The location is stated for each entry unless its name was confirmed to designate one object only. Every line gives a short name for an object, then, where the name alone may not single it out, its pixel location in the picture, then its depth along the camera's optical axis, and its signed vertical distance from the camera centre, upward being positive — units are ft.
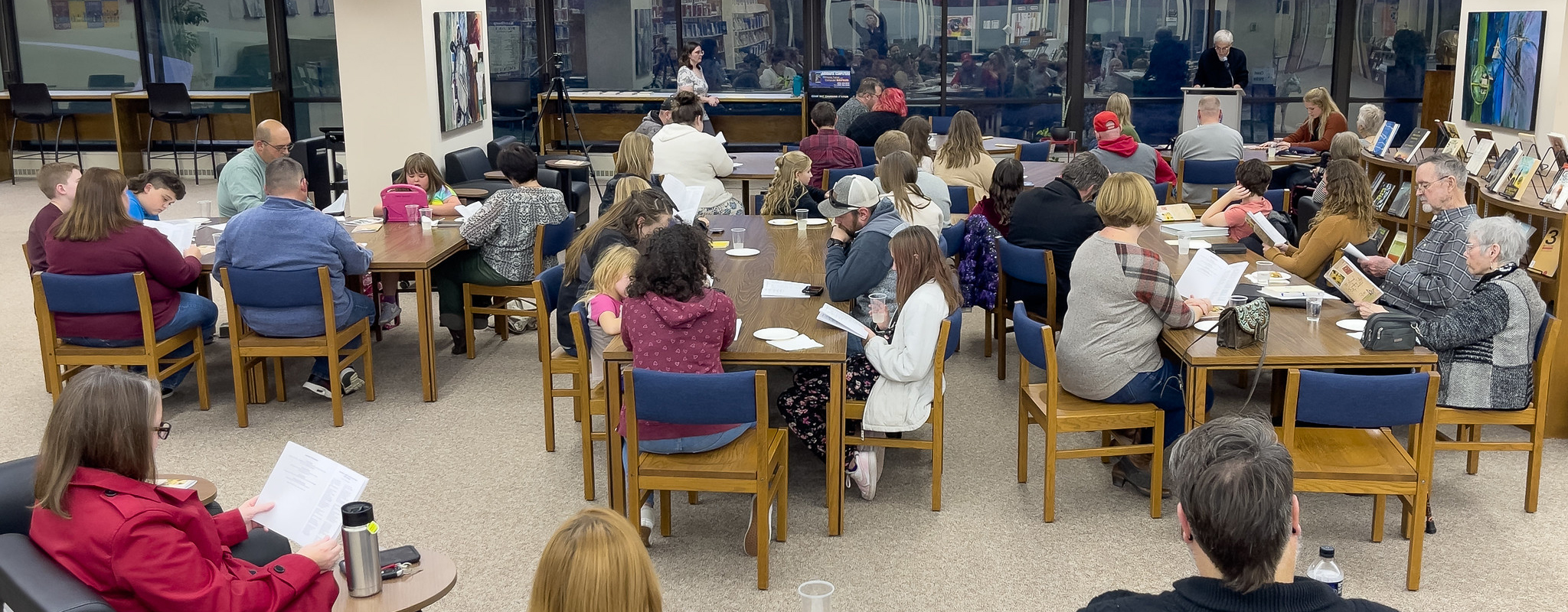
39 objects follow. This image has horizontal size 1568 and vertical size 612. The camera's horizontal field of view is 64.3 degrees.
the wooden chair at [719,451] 11.99 -3.98
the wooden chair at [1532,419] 13.84 -4.10
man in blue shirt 17.57 -2.40
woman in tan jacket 18.06 -2.37
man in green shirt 21.83 -1.74
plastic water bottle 9.29 -3.84
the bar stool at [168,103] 41.37 -0.98
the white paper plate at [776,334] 13.99 -2.98
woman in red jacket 7.92 -2.78
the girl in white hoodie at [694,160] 25.67 -1.91
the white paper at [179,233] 19.44 -2.47
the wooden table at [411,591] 8.86 -3.71
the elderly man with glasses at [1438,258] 15.23 -2.47
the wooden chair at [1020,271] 18.78 -3.17
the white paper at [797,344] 13.56 -3.02
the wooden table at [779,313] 13.39 -2.98
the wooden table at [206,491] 10.64 -3.55
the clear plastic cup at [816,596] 8.16 -3.59
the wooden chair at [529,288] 20.22 -3.61
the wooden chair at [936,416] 14.46 -4.10
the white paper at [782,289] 16.21 -2.90
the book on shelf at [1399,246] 23.63 -3.58
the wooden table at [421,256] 18.70 -2.83
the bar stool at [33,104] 41.65 -0.98
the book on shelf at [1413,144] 24.73 -1.73
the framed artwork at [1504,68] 24.82 -0.27
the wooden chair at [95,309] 16.99 -3.20
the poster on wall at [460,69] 31.17 +0.00
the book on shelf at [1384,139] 25.95 -1.70
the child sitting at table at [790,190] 22.84 -2.28
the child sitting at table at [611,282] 14.94 -2.55
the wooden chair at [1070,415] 14.03 -3.99
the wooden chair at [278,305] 17.42 -3.28
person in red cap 25.38 -1.86
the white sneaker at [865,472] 14.92 -4.82
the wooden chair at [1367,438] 12.09 -4.08
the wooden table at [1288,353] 13.11 -3.10
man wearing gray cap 15.61 -2.29
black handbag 13.15 -2.88
